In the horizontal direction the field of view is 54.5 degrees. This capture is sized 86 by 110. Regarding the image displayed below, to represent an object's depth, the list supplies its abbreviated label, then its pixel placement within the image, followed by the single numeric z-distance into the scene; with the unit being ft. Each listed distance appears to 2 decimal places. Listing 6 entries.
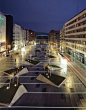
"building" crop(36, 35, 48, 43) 492.96
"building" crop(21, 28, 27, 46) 344.79
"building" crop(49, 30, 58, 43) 448.79
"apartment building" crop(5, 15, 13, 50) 183.68
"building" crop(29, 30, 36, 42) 476.61
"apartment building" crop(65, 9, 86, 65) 99.68
